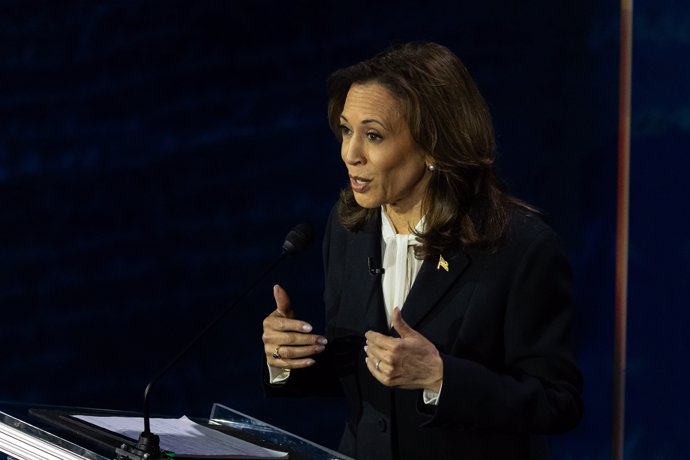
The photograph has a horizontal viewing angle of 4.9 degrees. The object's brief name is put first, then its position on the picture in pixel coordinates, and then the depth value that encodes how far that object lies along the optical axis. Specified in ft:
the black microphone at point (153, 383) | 36.38
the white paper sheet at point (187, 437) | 36.61
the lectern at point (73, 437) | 36.45
